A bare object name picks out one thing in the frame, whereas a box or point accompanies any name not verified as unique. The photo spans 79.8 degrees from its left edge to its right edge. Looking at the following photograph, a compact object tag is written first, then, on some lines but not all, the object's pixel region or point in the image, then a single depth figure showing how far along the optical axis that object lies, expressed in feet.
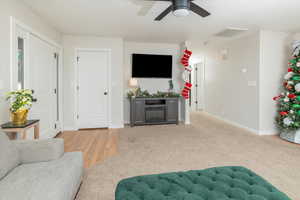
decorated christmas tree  11.96
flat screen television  17.67
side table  6.94
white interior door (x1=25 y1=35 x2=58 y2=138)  10.20
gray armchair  4.08
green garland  16.94
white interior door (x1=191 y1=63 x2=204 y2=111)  25.05
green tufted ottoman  3.87
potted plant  7.39
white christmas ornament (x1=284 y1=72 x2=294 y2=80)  12.39
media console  16.75
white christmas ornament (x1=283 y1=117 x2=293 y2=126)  11.98
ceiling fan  6.96
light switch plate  14.47
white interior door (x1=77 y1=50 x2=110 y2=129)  15.60
